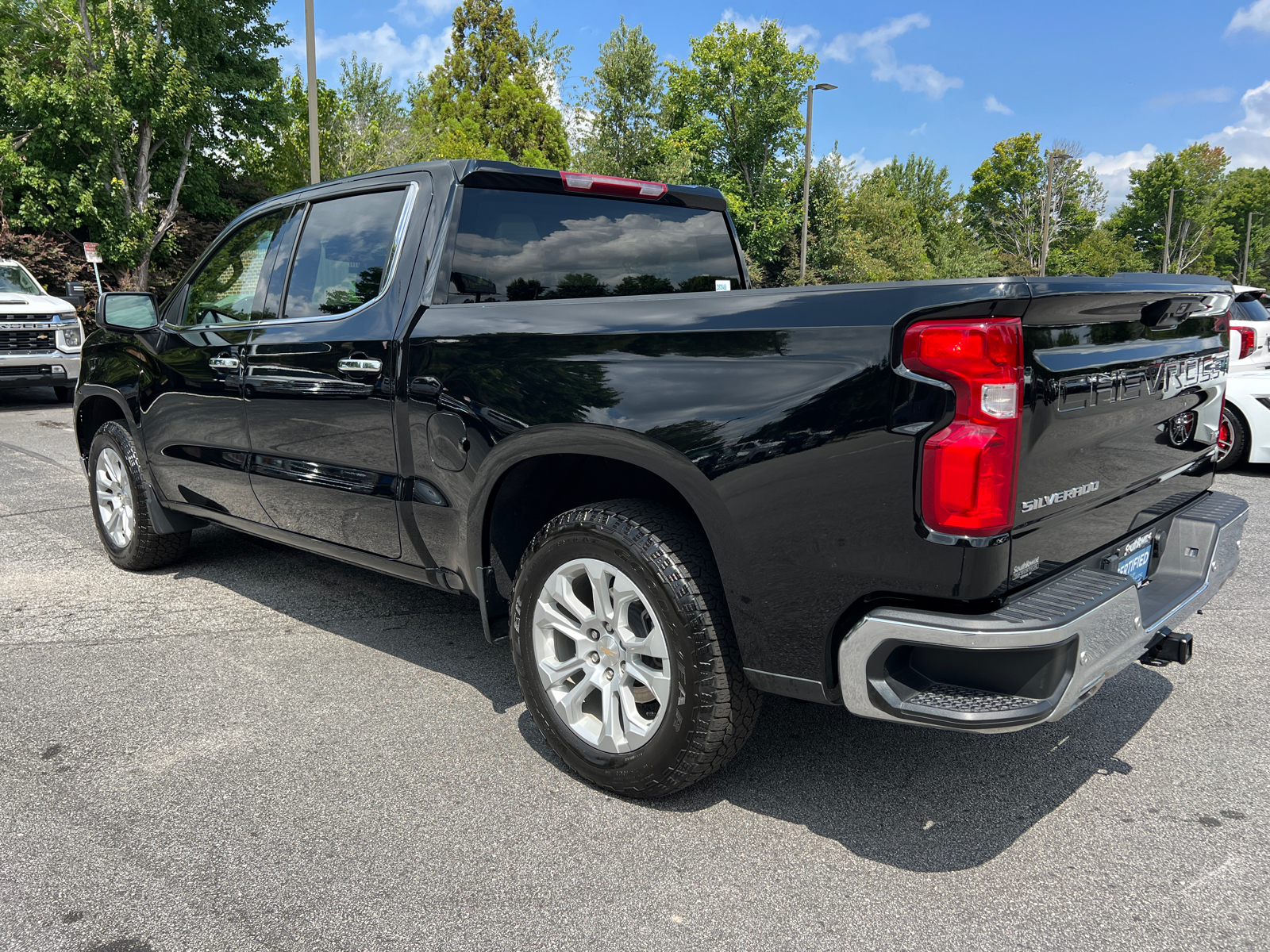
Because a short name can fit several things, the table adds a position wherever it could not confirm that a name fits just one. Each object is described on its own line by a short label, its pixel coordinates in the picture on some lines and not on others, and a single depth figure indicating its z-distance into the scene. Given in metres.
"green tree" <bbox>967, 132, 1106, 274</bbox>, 53.25
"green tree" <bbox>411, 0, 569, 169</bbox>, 46.69
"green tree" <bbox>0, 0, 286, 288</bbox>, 18.89
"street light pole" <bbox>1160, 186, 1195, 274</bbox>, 56.08
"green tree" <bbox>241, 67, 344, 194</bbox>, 24.78
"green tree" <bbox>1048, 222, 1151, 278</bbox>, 55.38
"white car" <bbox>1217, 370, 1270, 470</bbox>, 7.81
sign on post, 16.72
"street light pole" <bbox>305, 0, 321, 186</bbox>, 15.92
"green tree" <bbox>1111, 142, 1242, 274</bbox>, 59.66
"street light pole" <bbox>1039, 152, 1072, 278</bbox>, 40.75
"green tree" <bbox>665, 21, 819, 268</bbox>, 38.81
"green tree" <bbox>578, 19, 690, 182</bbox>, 36.41
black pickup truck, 2.08
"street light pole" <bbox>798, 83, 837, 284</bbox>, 31.39
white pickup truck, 12.71
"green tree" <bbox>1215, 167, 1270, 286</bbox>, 67.44
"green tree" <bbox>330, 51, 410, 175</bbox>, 27.02
